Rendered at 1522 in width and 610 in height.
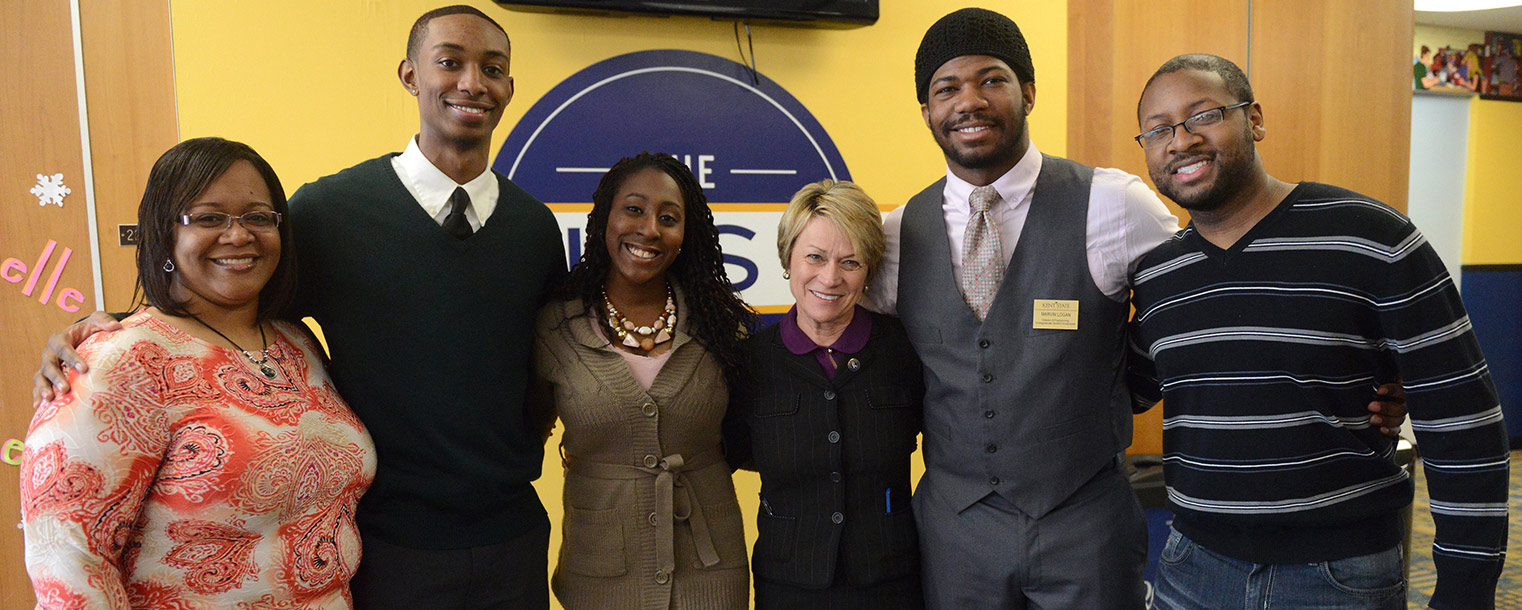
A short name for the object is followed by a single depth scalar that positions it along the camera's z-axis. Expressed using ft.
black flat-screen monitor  9.95
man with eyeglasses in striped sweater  4.60
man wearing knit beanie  5.81
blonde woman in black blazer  5.90
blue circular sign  10.38
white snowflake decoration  9.01
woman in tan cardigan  6.09
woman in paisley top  4.17
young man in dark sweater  5.61
